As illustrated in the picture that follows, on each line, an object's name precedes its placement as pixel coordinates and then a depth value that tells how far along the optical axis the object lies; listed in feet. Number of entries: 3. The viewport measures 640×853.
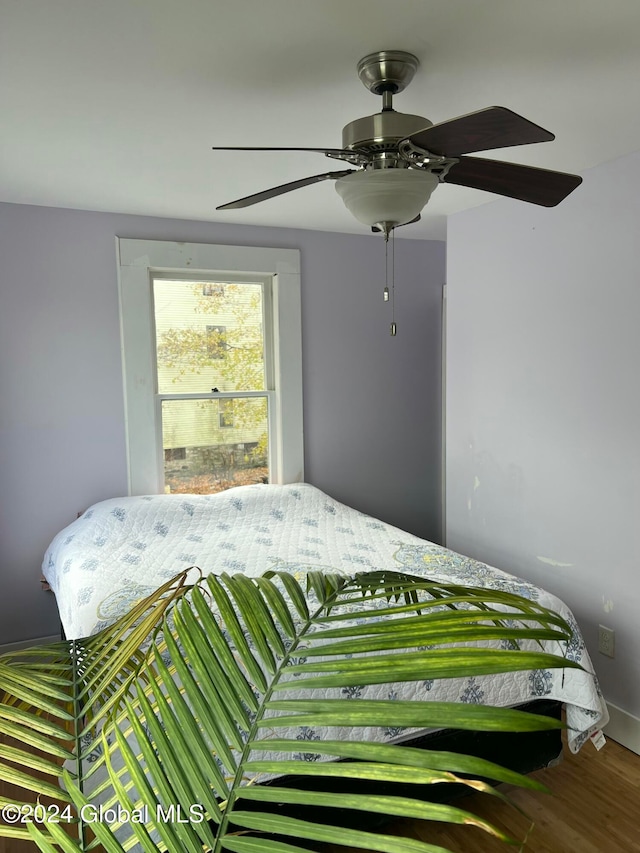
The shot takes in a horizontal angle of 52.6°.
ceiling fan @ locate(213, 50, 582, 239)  5.20
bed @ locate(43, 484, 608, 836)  7.02
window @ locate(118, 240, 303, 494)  11.12
